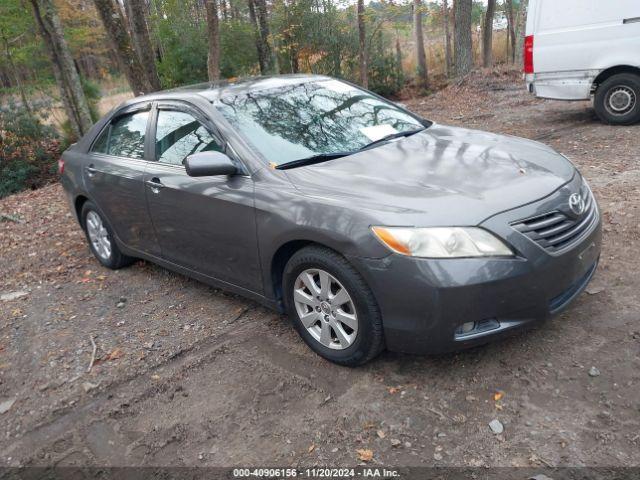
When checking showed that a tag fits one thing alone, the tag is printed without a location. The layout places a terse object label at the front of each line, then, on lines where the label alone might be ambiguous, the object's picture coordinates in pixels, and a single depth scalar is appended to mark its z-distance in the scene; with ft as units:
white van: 25.26
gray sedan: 9.29
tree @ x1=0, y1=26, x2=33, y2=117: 50.84
